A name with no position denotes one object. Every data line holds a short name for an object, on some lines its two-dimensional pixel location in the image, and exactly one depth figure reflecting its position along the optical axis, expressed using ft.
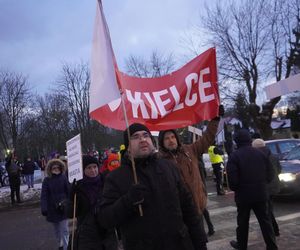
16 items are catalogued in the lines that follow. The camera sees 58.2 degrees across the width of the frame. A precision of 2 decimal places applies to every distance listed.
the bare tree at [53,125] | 100.07
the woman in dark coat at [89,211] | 9.24
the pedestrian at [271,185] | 15.21
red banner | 10.35
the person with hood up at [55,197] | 15.31
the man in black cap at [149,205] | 6.27
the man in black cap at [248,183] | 12.44
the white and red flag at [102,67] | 8.46
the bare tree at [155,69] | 102.28
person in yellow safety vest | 28.83
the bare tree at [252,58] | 66.43
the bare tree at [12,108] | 78.95
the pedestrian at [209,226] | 16.33
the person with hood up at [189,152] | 10.51
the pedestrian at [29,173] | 41.36
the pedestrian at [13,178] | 33.87
